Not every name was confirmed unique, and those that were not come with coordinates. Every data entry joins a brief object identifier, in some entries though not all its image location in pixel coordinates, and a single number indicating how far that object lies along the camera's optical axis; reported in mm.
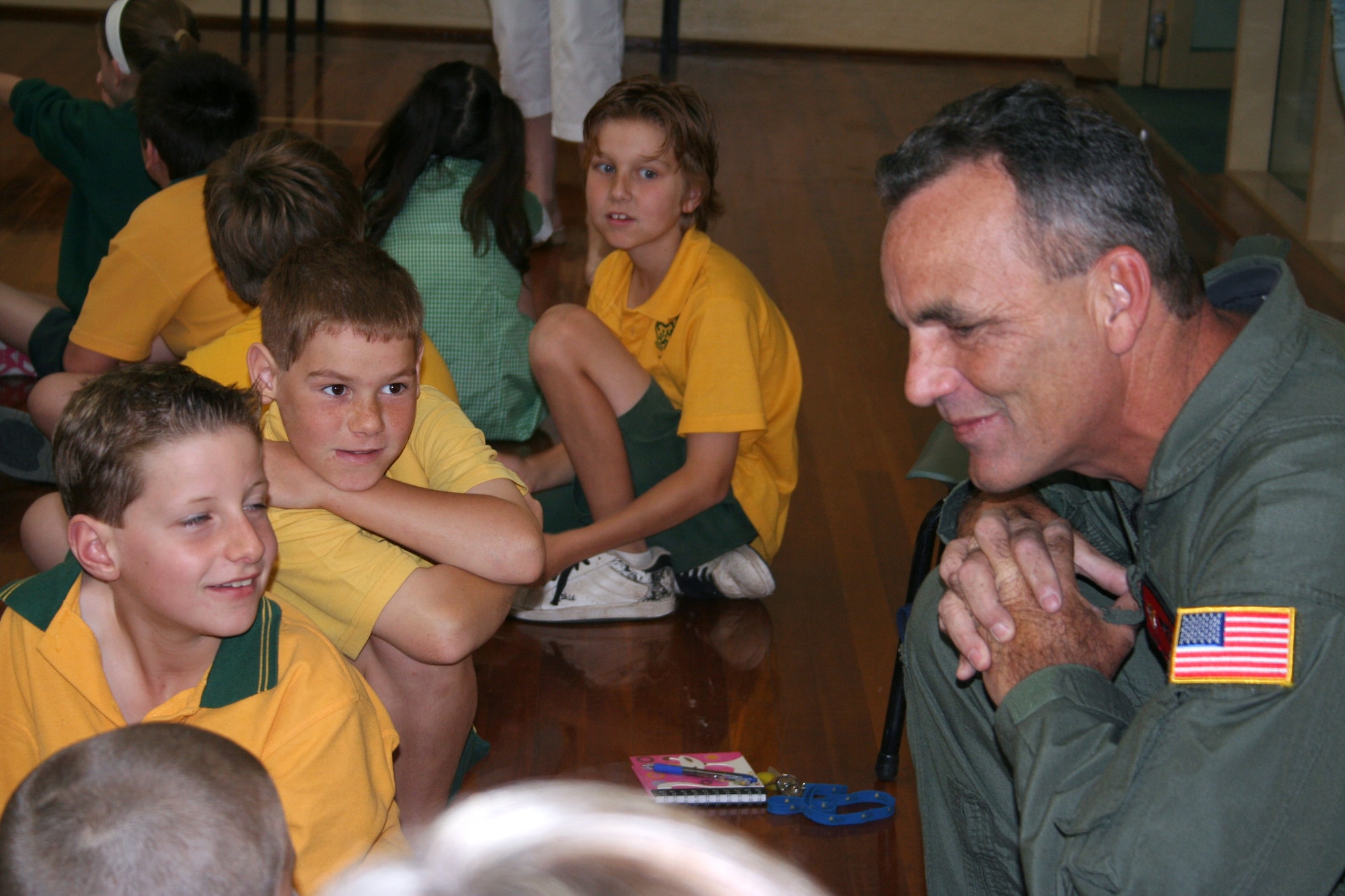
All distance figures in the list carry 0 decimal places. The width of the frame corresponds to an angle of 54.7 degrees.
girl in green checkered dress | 3039
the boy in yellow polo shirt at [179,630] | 1370
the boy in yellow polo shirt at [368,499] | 1690
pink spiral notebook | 1949
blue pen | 2006
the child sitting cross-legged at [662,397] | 2447
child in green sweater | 3215
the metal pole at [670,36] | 7453
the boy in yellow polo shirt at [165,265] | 2594
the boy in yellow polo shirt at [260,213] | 1961
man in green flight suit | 1049
